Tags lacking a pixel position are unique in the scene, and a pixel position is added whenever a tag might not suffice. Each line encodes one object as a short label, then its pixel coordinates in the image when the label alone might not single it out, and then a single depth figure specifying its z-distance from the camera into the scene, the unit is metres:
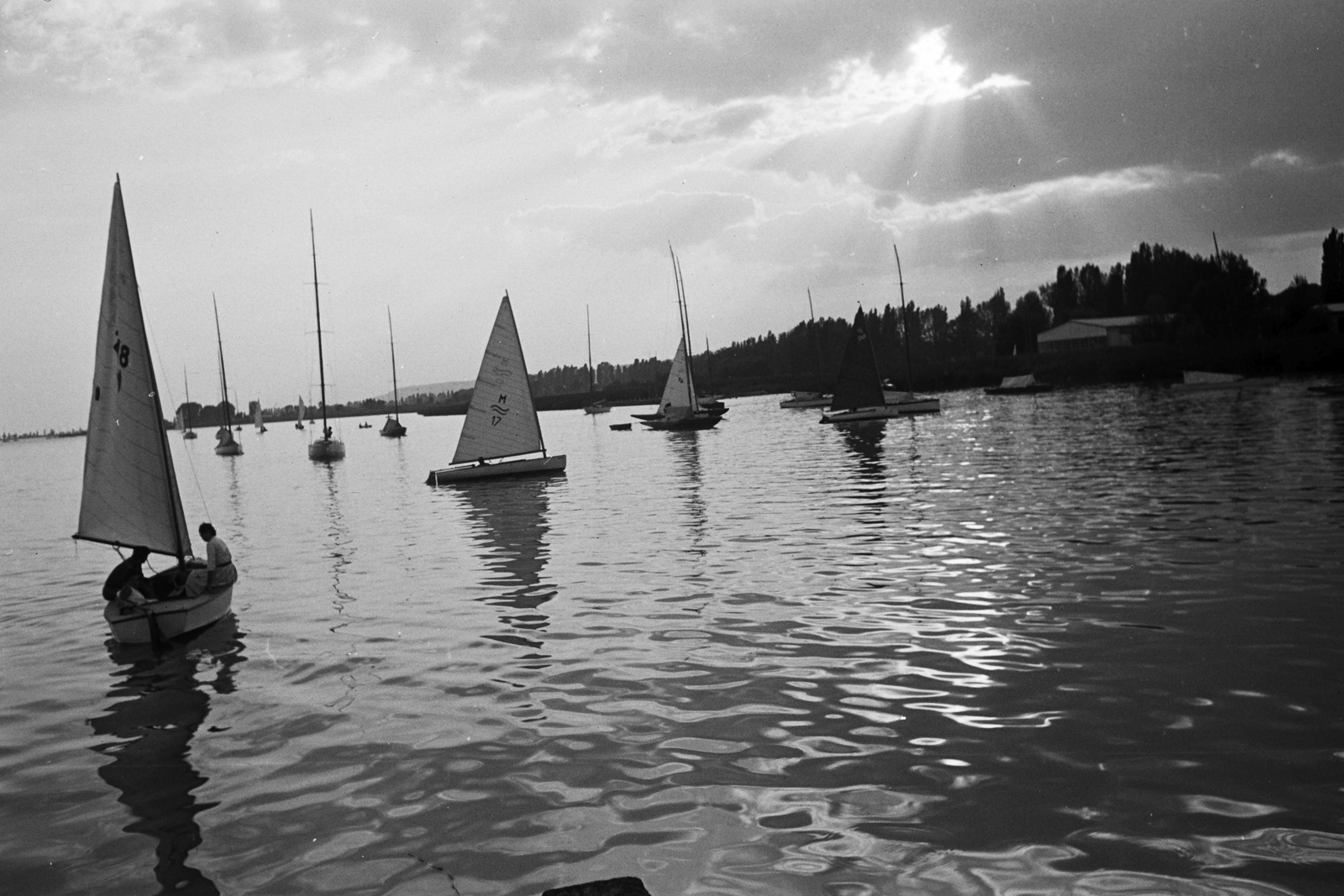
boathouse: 159.75
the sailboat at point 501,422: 43.06
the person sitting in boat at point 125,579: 15.84
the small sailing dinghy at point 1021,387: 118.56
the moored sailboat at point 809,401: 124.74
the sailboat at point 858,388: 73.31
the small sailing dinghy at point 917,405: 81.69
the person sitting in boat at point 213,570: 16.45
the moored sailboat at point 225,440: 98.69
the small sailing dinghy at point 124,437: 16.41
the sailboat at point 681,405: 81.12
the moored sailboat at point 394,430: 129.50
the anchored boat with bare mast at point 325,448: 74.81
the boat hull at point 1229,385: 85.62
